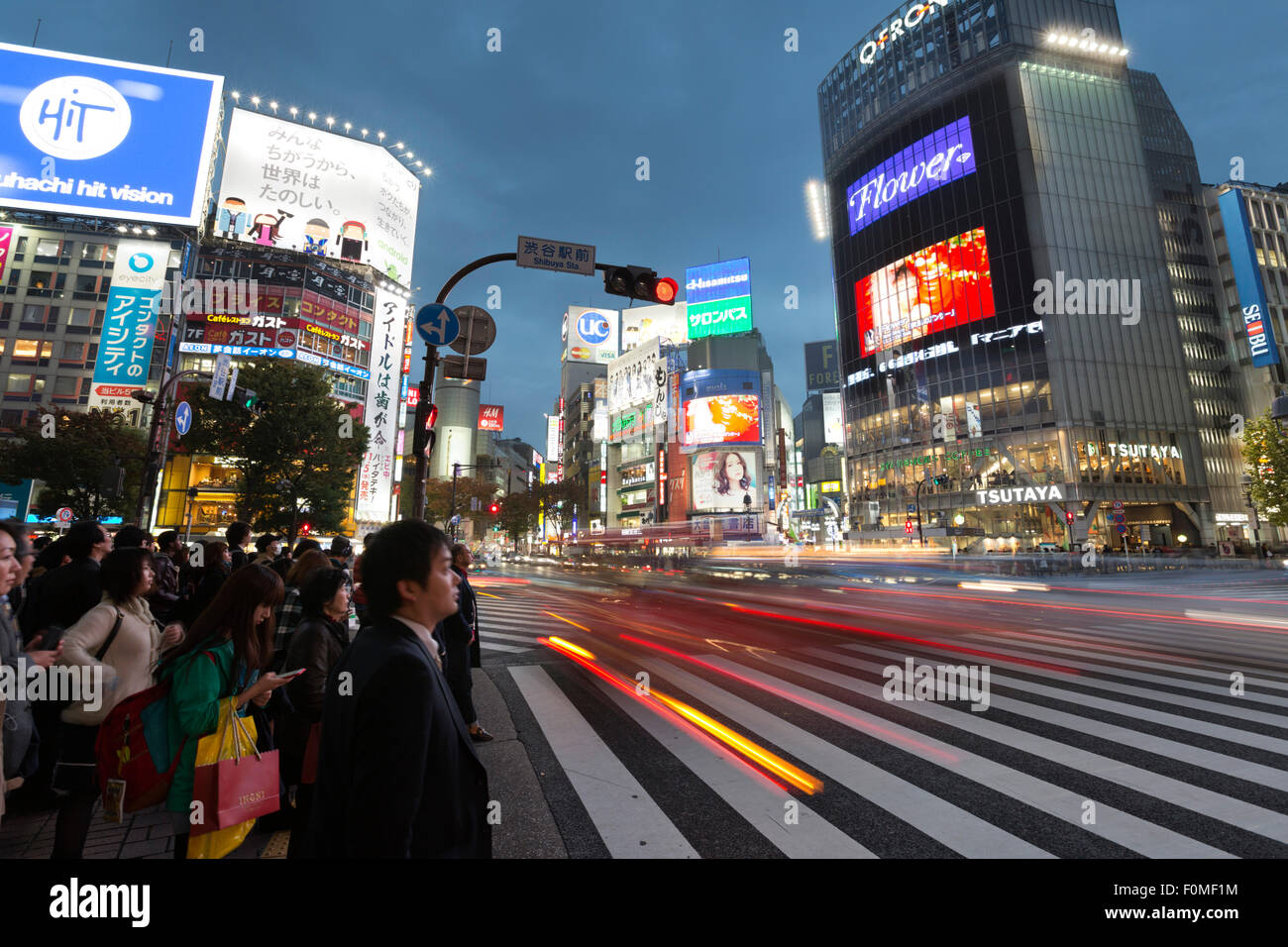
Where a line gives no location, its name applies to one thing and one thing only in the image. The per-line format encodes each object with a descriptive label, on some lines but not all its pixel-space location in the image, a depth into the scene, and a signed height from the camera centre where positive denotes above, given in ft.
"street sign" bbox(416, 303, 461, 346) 26.25 +10.73
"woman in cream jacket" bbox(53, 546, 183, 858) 10.63 -2.10
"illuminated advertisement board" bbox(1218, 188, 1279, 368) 159.43 +76.95
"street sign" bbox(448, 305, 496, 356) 27.91 +11.10
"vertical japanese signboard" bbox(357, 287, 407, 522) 169.78 +45.91
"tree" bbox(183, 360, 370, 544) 96.63 +19.30
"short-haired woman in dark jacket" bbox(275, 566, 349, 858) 12.46 -2.44
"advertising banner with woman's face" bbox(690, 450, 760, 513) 225.15 +26.75
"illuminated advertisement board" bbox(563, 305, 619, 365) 350.02 +134.86
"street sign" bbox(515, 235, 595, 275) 28.17 +14.84
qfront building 163.73 +78.14
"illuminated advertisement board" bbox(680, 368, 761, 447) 226.17 +56.54
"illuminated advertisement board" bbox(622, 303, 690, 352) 316.01 +128.41
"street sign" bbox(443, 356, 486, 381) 26.94 +8.93
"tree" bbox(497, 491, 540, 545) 216.54 +15.35
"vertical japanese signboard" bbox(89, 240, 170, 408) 136.67 +51.64
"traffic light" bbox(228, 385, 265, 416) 90.13 +26.20
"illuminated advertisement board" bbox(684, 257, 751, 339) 246.88 +111.11
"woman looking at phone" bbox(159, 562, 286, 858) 9.58 -1.98
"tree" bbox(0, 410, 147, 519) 104.99 +18.82
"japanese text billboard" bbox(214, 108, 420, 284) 162.30 +110.34
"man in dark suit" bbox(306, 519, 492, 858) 5.17 -1.87
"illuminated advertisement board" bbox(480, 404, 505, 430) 333.01 +80.34
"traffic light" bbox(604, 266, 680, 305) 29.68 +14.05
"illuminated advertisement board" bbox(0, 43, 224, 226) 123.54 +95.21
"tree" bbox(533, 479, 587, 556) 218.26 +20.42
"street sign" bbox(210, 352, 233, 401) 58.75 +18.99
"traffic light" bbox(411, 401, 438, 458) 27.14 +5.92
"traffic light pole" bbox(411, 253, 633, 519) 26.73 +8.73
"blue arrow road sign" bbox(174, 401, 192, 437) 50.42 +12.48
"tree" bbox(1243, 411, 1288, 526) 120.47 +16.42
